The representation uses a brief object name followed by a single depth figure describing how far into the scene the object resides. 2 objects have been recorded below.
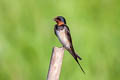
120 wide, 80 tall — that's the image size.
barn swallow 12.13
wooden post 10.46
